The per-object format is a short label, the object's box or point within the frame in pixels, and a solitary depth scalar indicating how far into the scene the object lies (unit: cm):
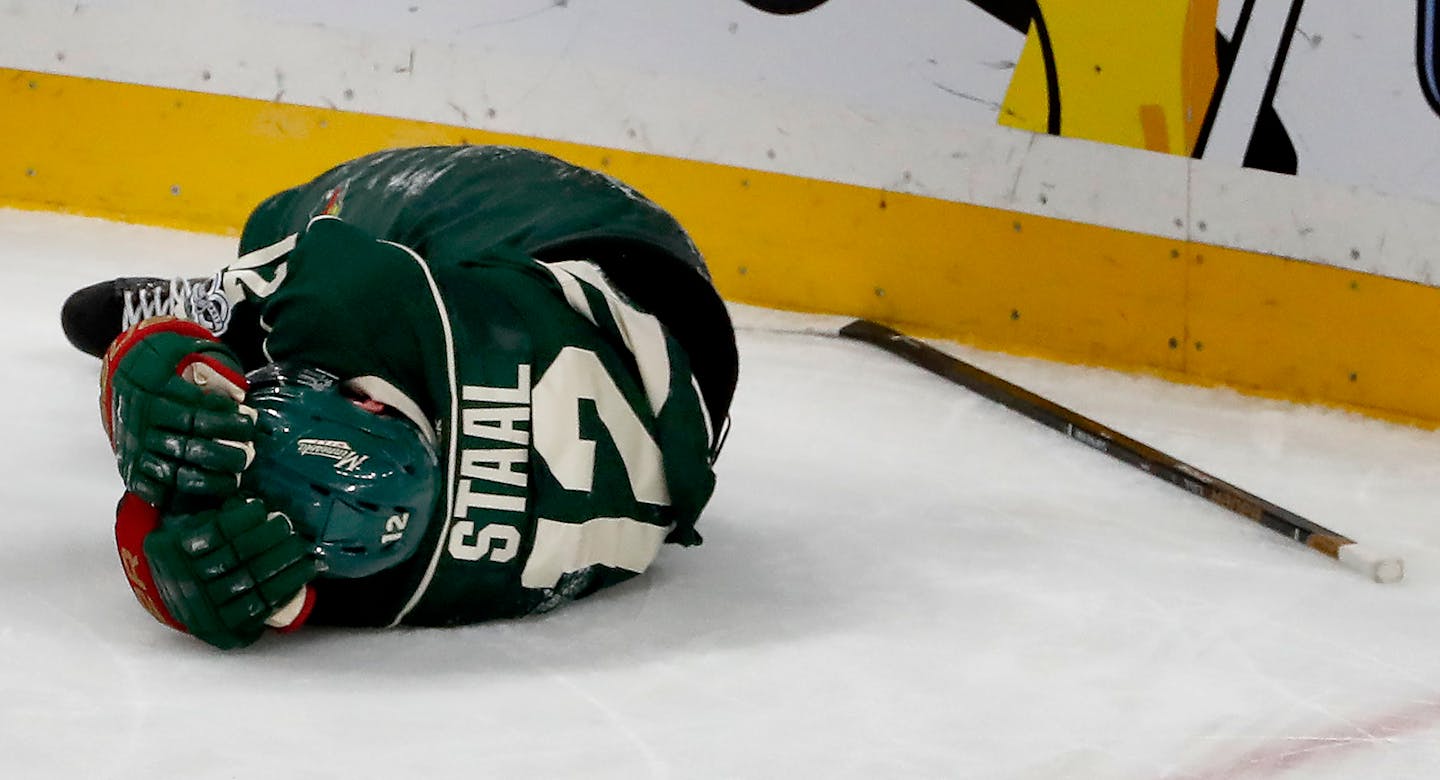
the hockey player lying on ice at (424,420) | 1418
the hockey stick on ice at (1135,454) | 1716
